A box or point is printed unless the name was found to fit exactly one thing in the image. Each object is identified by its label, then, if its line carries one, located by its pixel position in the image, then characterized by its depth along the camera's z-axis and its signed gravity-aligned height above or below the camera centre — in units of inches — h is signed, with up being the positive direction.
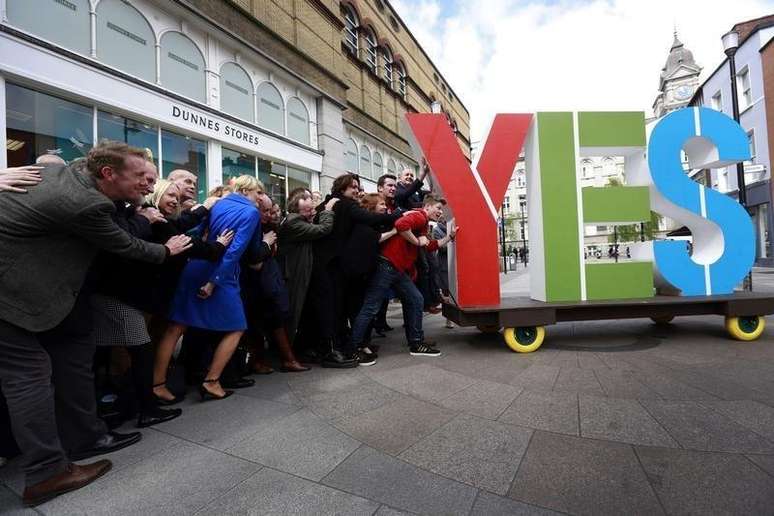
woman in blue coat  127.3 -8.6
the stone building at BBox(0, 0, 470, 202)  247.8 +161.6
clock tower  2146.9 +971.4
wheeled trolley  178.2 -24.5
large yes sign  193.0 +29.6
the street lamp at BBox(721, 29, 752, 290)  315.6 +162.4
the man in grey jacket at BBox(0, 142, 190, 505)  78.8 -4.3
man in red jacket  173.0 -6.4
